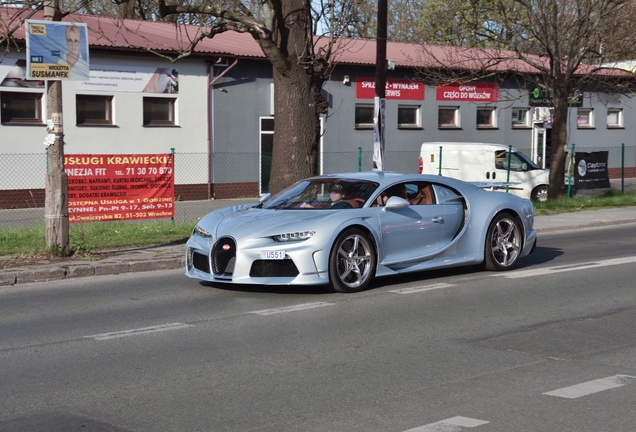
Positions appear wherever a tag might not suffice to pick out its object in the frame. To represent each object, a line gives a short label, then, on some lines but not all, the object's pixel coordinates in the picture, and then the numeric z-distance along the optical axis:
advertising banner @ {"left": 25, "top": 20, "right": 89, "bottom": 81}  11.48
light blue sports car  9.20
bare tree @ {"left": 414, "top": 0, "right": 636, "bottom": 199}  22.11
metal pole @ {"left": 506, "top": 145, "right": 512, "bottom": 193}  24.89
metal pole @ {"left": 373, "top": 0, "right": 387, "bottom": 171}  17.66
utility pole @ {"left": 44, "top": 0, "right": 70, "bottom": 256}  11.95
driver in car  9.95
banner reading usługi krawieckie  16.67
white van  25.34
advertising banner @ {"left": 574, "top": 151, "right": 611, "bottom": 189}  25.94
